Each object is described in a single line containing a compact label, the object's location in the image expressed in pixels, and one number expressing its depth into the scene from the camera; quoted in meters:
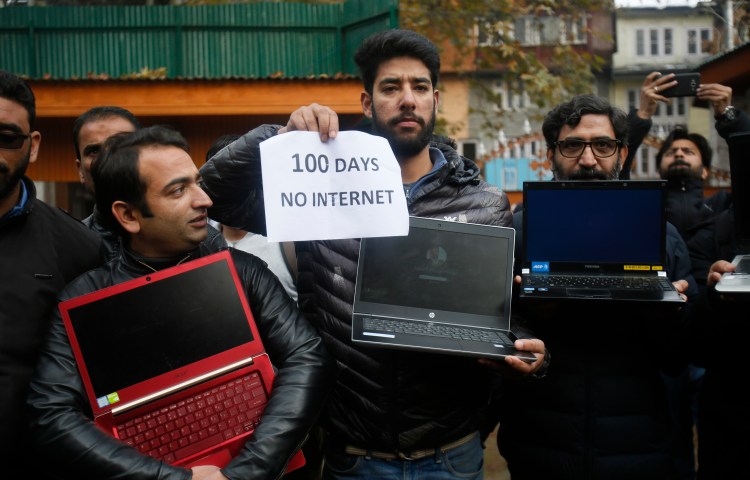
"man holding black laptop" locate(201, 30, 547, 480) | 2.30
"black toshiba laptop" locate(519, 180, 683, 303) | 2.49
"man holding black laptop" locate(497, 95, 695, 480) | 2.50
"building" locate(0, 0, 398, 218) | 9.45
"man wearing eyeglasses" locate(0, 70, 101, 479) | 2.04
